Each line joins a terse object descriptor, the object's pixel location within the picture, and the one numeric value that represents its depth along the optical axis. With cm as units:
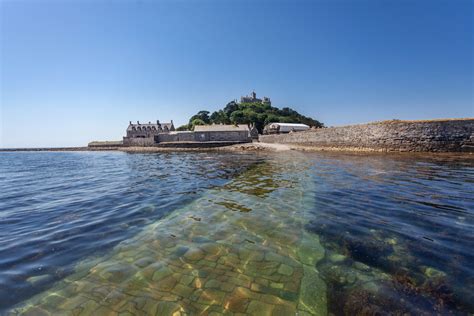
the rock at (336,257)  406
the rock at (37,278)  376
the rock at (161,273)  374
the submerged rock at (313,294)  295
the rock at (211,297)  312
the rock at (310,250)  413
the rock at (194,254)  432
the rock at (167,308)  295
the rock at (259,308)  291
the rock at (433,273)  342
